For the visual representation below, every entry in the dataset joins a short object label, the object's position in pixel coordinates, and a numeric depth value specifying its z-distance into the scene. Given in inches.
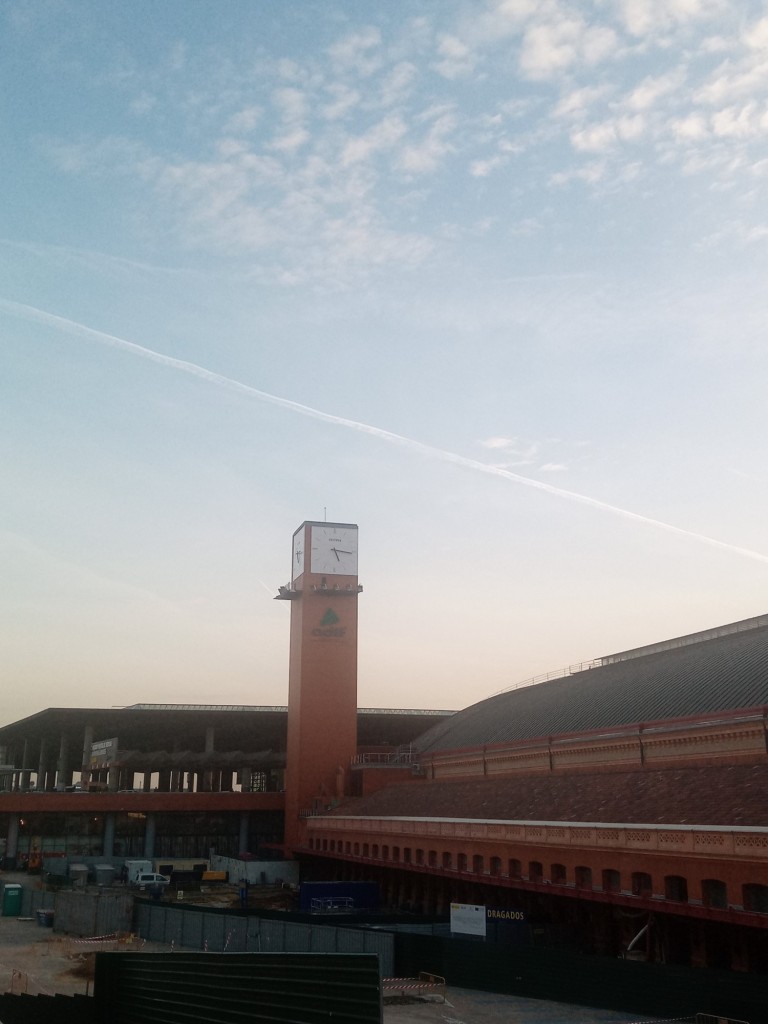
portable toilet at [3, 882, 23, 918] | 2225.6
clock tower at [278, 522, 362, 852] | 3161.9
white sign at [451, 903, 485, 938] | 1546.5
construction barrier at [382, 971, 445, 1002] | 1315.2
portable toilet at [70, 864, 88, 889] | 2755.9
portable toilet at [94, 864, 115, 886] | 2800.2
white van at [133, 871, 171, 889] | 2763.3
